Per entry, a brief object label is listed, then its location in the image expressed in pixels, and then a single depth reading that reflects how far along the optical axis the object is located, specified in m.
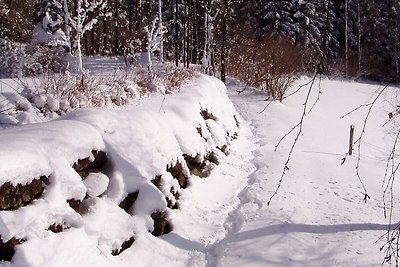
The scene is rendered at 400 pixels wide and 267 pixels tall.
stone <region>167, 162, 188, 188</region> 6.43
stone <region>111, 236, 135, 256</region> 4.42
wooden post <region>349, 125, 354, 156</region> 11.02
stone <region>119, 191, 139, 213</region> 5.04
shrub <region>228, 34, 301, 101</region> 18.41
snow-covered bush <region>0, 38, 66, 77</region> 18.72
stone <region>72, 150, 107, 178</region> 4.64
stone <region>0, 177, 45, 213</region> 3.55
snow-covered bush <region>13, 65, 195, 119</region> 8.08
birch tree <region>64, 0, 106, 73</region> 15.78
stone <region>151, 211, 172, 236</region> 5.30
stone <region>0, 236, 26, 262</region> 3.32
